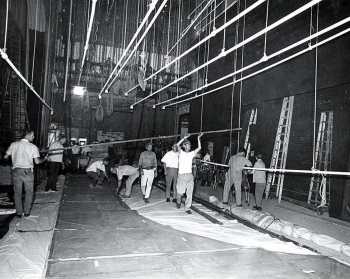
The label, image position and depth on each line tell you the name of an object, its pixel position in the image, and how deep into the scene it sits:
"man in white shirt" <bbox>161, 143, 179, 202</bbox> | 7.71
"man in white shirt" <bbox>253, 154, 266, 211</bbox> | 7.32
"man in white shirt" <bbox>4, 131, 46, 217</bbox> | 5.46
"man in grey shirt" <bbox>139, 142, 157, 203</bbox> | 7.57
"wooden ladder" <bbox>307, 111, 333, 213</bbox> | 7.62
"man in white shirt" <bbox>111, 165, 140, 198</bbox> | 8.10
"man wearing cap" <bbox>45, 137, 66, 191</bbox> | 8.16
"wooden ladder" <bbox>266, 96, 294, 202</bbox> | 9.12
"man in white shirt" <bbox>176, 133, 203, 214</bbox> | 6.80
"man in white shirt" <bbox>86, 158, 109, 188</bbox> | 9.75
